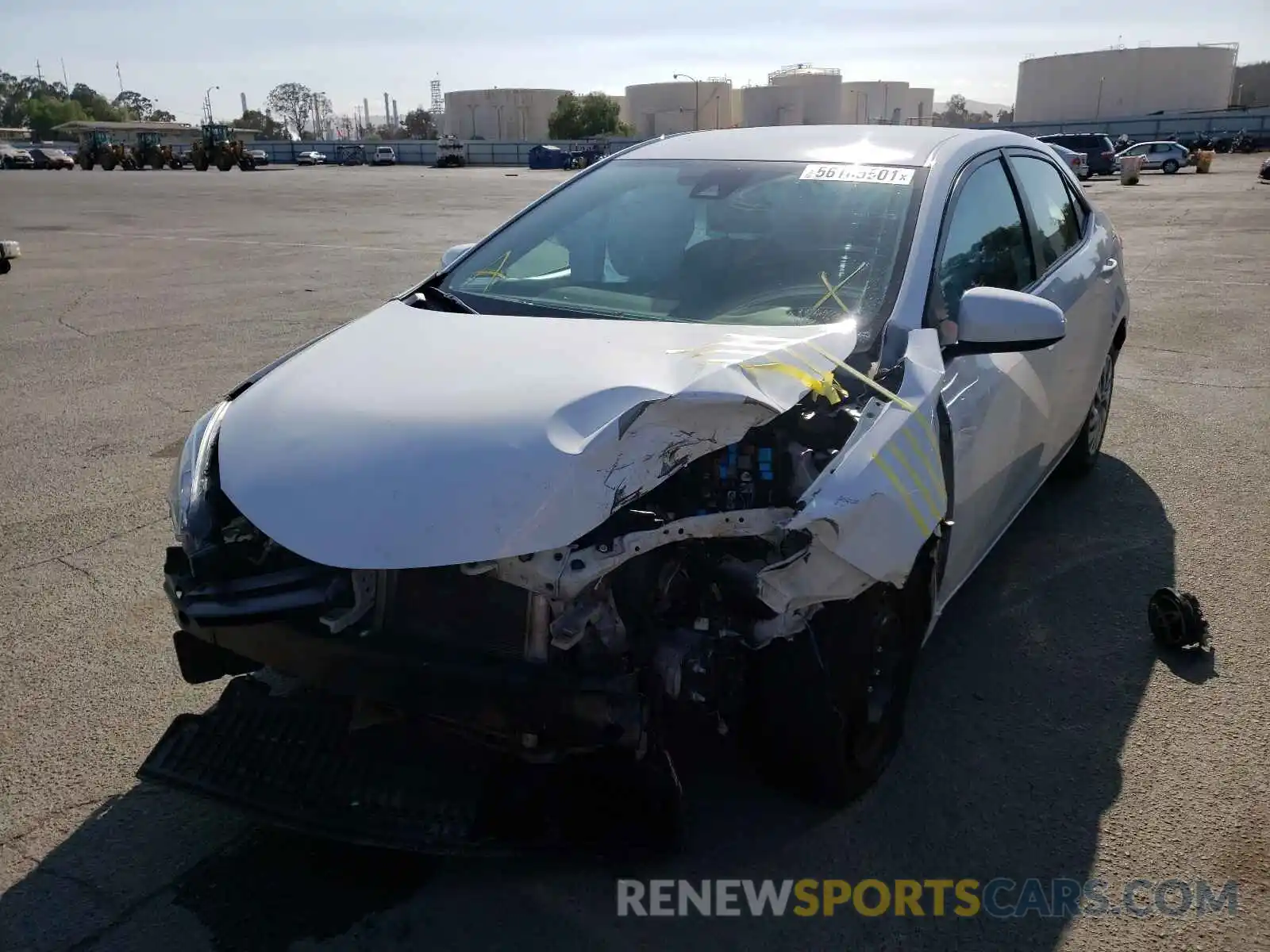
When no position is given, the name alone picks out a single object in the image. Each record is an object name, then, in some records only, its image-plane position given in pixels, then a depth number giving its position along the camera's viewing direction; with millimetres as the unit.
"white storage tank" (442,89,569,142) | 133250
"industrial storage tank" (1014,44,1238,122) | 107938
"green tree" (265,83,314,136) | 162750
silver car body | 2230
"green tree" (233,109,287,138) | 142375
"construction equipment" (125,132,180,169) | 61438
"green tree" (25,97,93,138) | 136750
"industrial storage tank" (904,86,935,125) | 143875
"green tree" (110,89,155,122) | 169625
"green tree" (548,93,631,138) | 112688
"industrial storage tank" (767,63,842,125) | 122000
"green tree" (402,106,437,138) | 153500
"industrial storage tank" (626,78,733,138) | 126375
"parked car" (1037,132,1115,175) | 40425
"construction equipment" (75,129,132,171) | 61188
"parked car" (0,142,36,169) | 63125
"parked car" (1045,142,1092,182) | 34288
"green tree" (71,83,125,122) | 149875
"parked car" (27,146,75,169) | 61375
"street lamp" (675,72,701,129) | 125375
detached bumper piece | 2391
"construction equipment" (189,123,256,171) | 58406
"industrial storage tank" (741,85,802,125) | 120875
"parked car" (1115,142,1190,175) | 43531
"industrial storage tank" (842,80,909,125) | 136125
